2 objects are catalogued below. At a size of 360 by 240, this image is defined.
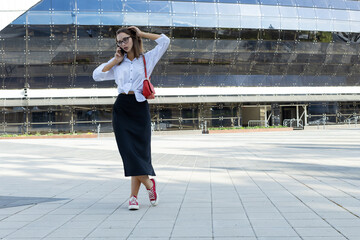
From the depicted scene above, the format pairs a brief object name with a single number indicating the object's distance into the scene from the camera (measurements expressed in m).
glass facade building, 30.92
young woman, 4.68
